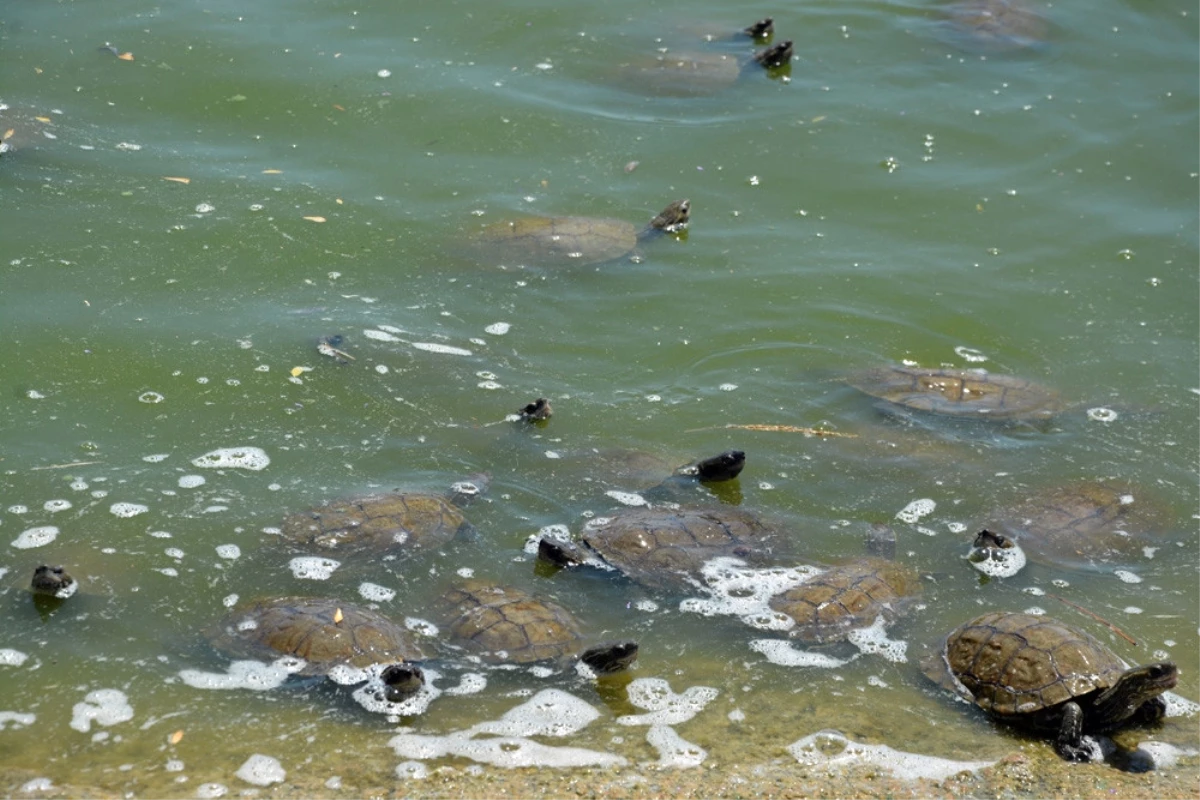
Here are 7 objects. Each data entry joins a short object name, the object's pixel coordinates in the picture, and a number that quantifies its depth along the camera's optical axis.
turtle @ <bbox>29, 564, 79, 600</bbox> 11.84
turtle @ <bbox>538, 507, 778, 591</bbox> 12.81
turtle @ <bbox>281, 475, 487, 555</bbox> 12.86
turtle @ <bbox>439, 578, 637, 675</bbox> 11.44
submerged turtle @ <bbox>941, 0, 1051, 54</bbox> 25.16
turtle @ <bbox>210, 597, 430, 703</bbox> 11.14
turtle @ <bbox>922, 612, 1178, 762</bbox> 10.88
